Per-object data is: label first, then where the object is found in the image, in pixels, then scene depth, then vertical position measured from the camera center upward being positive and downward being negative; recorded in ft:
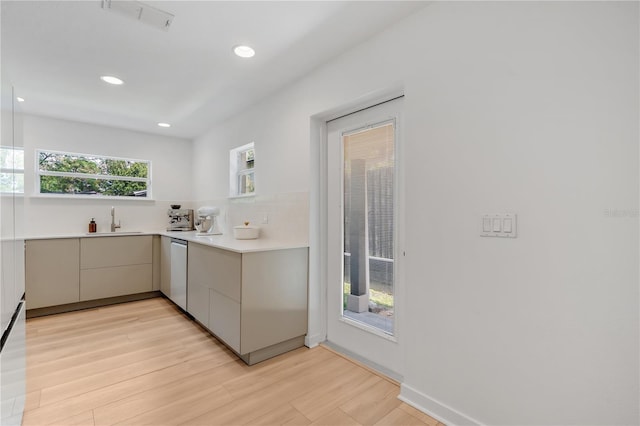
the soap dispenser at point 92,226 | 13.05 -0.55
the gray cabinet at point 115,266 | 11.78 -2.19
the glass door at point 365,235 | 6.96 -0.58
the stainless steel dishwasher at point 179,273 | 10.59 -2.22
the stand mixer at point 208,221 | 12.46 -0.34
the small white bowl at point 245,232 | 10.05 -0.65
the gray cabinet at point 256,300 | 7.36 -2.29
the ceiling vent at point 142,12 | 5.79 +4.06
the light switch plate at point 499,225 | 4.67 -0.22
